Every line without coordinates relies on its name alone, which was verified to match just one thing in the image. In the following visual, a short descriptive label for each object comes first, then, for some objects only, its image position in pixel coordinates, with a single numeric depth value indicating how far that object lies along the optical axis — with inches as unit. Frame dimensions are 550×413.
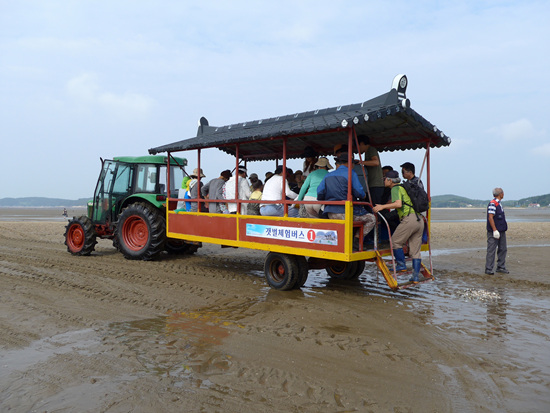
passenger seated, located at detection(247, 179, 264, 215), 278.5
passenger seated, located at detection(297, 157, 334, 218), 241.7
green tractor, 353.7
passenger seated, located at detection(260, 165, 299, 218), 259.8
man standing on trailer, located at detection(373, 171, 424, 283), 243.9
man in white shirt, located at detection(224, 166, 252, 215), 285.1
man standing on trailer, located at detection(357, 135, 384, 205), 262.8
